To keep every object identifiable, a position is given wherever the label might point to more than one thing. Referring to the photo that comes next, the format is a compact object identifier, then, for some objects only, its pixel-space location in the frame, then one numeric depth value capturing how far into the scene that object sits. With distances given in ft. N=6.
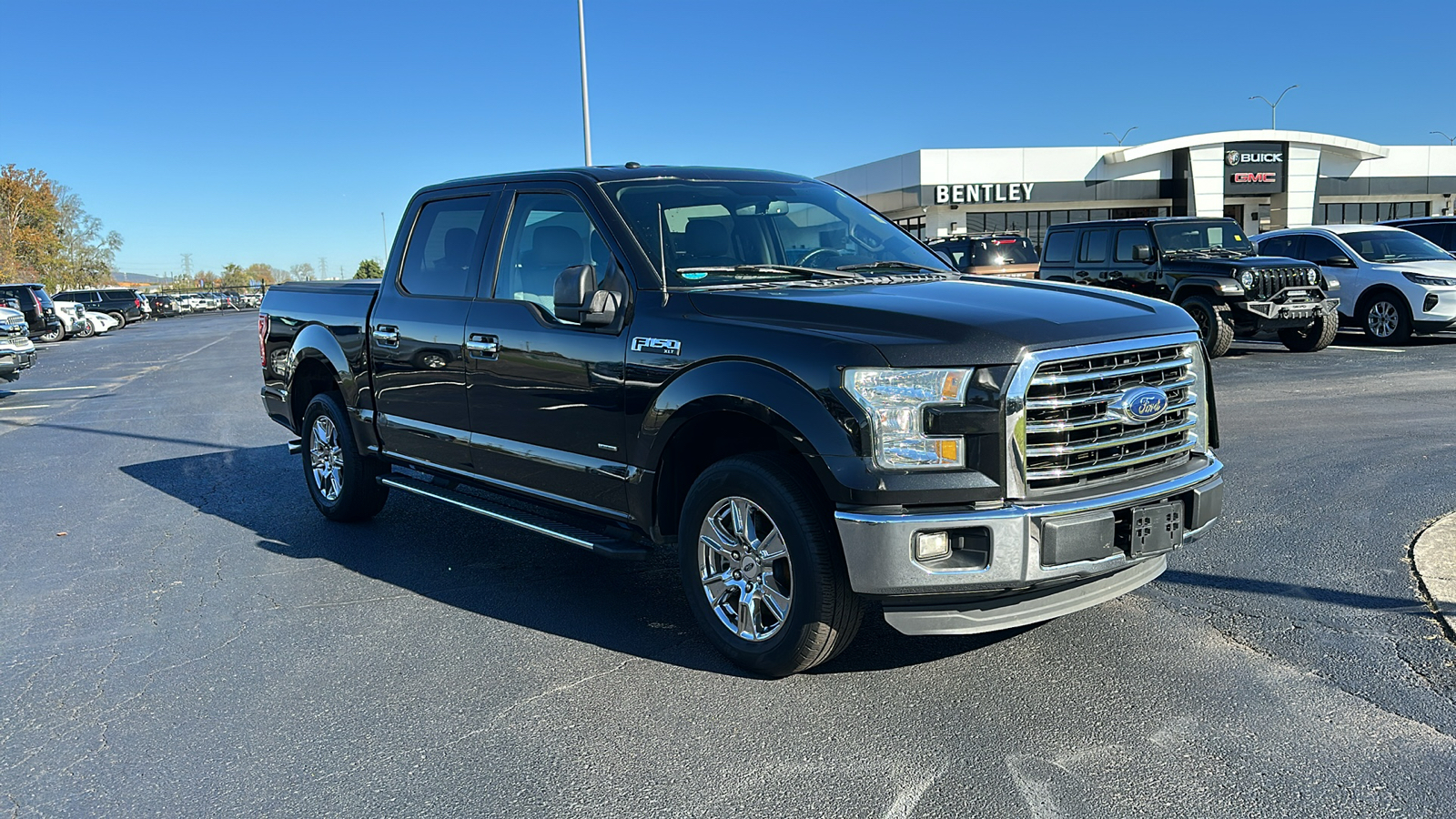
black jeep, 48.73
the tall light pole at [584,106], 69.92
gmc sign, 154.81
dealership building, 154.30
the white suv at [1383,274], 52.44
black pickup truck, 12.28
